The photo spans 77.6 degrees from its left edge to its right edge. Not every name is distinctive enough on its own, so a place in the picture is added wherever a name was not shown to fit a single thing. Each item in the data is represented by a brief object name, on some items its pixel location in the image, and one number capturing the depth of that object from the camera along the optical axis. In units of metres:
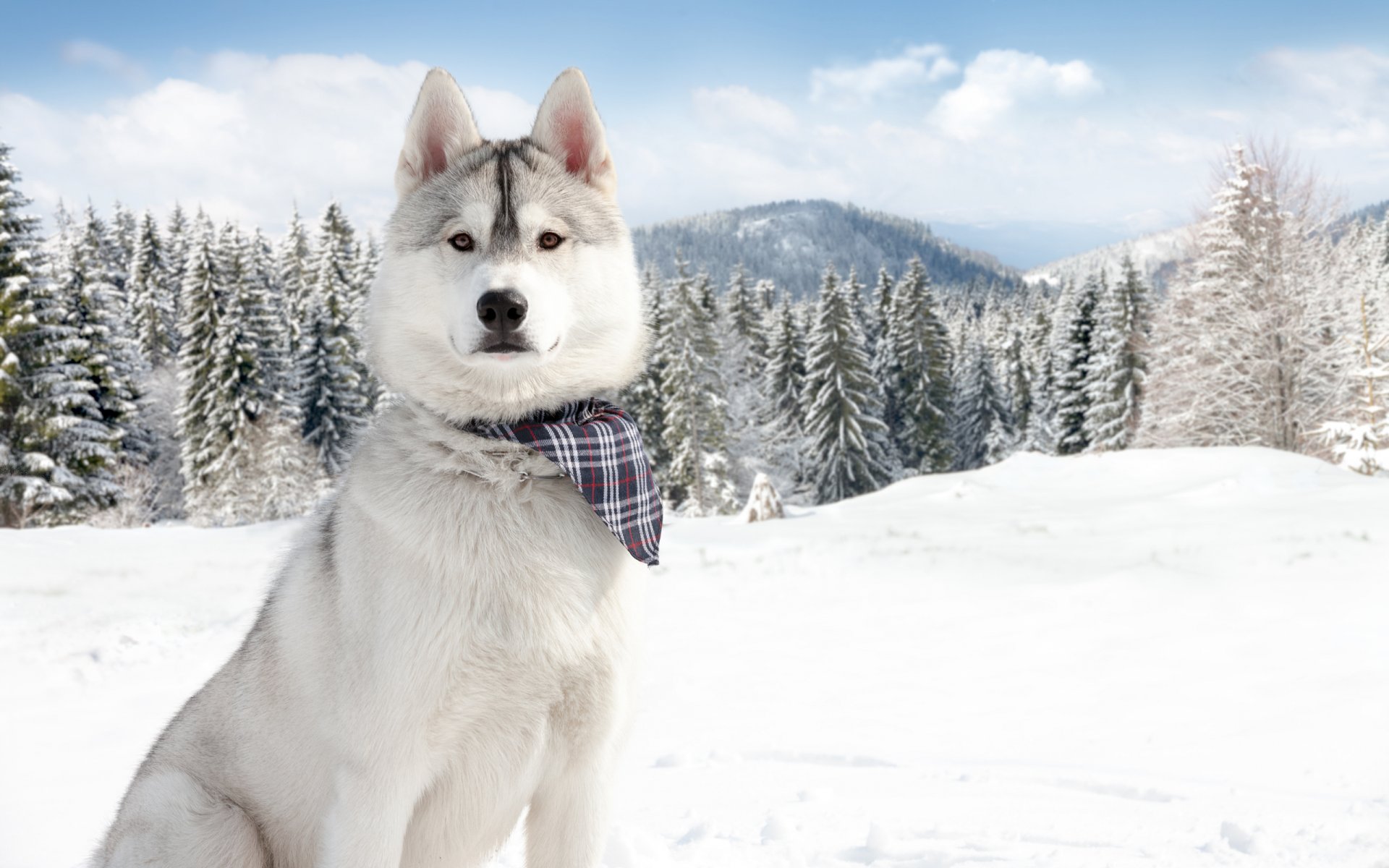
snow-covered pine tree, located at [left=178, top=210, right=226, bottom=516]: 36.28
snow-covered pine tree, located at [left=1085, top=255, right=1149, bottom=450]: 37.53
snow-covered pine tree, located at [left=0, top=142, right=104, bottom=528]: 23.94
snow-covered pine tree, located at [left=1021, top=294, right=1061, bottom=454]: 53.53
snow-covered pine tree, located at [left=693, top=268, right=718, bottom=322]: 51.44
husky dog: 2.40
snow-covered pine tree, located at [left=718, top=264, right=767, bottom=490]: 47.22
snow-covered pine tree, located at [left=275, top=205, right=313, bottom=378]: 44.12
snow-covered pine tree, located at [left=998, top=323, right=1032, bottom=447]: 57.41
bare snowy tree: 23.59
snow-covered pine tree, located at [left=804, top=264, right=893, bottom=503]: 41.44
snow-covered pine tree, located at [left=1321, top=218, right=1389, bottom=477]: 17.17
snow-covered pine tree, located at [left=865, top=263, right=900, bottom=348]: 51.91
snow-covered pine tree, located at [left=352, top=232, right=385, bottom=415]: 40.00
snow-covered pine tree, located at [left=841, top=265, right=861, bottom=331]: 49.21
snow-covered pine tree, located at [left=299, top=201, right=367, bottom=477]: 38.50
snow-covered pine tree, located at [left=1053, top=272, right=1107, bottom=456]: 43.81
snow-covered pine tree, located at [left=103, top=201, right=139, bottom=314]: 56.75
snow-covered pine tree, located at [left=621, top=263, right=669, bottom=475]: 42.09
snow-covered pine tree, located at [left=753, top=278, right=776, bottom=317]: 65.81
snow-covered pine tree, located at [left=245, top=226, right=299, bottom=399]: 37.78
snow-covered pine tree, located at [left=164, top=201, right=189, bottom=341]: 53.56
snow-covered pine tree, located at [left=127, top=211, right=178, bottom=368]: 47.91
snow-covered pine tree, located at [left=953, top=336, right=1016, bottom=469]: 52.78
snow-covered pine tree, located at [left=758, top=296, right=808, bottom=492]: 47.44
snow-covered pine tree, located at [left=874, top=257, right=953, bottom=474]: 46.91
